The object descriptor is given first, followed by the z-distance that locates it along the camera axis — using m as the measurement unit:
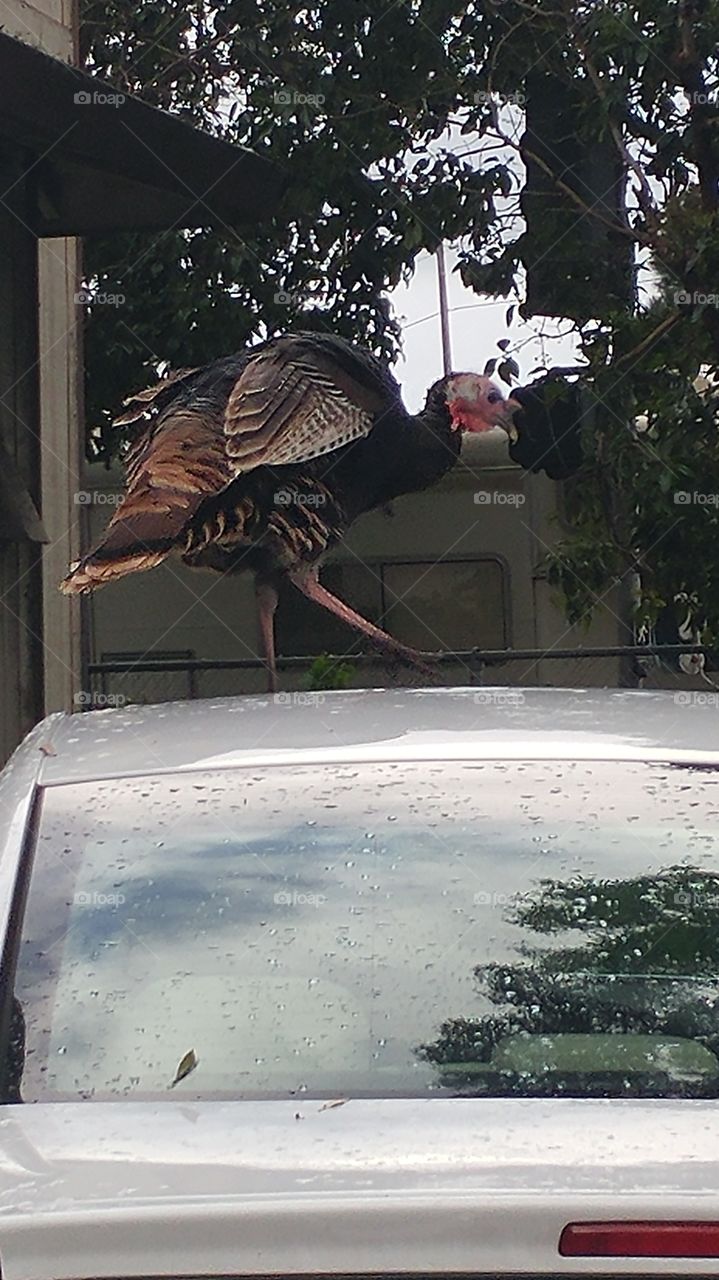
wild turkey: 6.36
